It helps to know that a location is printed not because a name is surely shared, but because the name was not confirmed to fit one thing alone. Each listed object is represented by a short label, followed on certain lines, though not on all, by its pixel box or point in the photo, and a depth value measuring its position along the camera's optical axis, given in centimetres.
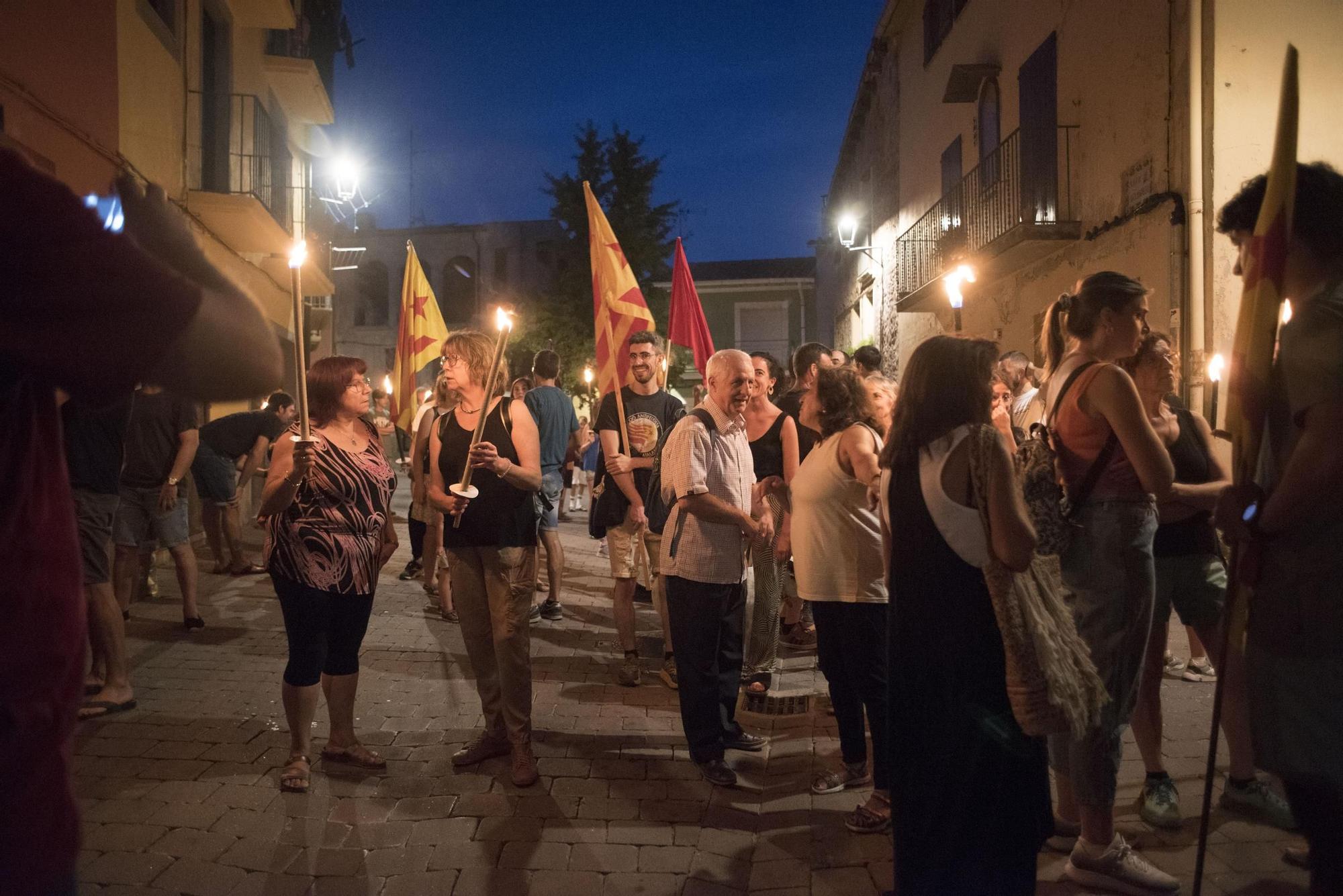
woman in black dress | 293
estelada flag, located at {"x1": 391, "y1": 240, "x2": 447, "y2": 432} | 1023
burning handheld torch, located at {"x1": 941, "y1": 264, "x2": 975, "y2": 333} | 467
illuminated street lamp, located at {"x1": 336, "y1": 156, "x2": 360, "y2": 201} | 2066
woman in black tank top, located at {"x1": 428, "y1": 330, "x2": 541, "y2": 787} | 470
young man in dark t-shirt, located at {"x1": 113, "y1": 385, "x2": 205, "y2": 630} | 723
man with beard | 652
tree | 3509
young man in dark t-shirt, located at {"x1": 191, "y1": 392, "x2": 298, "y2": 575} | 984
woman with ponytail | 346
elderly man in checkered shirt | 472
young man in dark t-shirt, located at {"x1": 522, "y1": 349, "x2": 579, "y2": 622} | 821
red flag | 835
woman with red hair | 450
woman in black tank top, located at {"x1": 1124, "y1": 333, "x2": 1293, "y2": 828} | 398
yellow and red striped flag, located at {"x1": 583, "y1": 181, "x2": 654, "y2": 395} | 679
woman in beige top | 438
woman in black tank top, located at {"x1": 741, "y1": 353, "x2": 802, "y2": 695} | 604
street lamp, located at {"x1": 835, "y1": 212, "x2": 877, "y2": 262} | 2703
